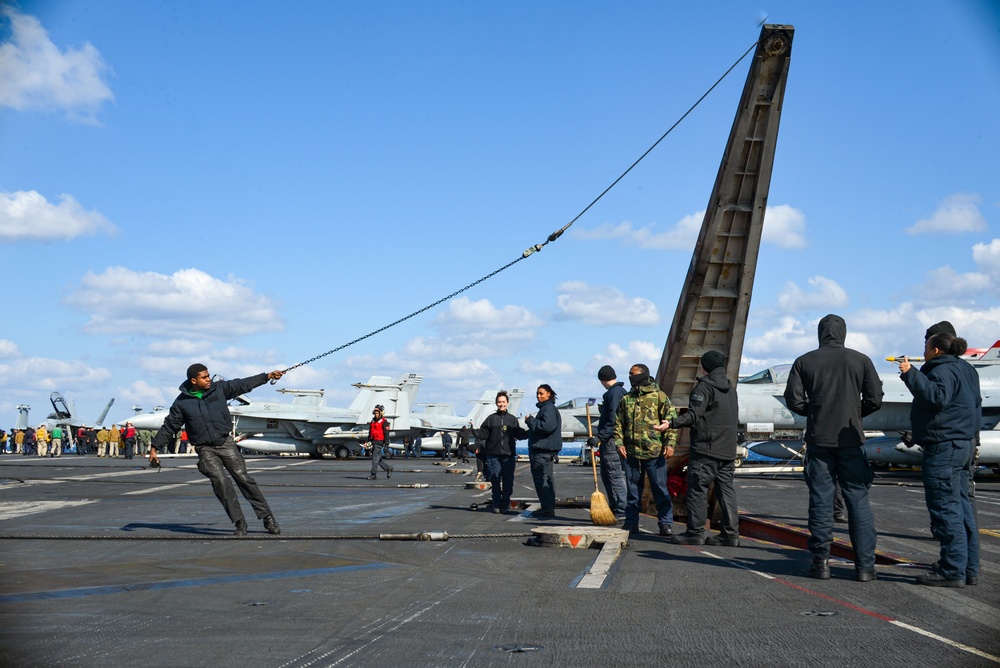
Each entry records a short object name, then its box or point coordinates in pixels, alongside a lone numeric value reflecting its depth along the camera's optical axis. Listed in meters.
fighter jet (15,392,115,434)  73.00
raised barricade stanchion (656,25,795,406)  10.40
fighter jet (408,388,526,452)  63.88
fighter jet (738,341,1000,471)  25.81
